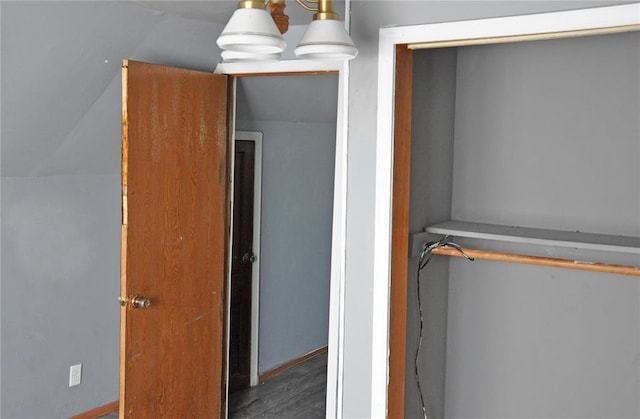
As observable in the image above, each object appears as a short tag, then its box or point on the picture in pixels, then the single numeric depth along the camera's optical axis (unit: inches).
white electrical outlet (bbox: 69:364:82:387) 148.9
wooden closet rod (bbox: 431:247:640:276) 95.4
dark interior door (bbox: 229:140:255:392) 175.6
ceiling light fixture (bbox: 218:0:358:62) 78.8
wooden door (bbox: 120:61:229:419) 120.5
